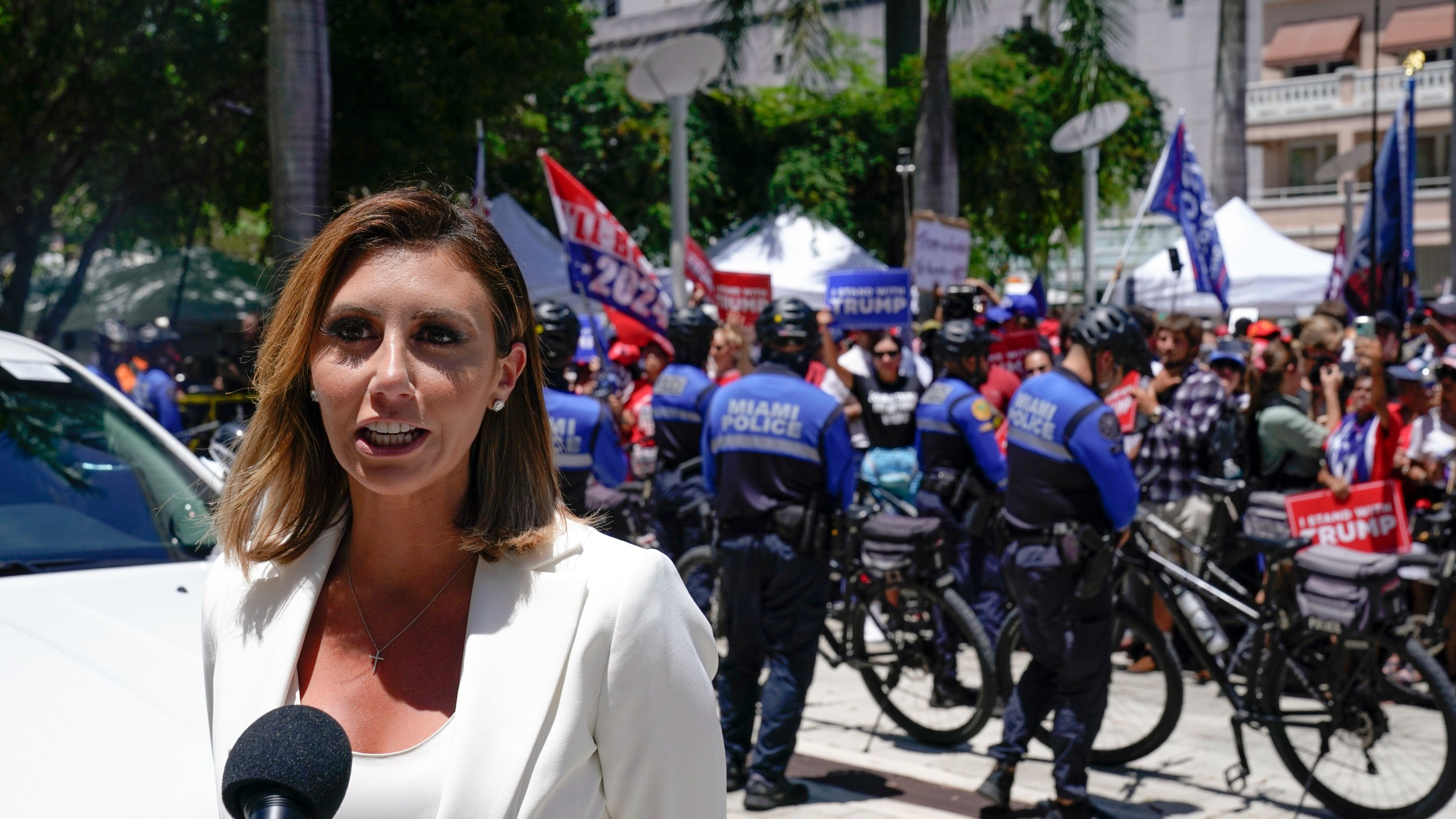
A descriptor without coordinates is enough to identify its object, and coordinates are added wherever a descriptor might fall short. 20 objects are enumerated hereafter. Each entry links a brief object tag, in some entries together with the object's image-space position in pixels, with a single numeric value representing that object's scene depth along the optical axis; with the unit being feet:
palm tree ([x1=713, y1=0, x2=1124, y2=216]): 47.44
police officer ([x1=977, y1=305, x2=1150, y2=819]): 18.13
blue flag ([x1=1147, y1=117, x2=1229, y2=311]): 41.24
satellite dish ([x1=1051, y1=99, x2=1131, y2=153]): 45.37
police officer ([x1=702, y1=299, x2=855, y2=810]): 20.11
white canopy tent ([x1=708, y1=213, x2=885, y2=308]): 55.47
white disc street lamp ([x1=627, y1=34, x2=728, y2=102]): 34.06
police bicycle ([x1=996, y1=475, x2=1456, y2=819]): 18.69
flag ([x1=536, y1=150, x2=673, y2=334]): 33.91
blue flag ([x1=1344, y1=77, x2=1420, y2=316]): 37.37
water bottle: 20.81
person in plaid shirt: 27.94
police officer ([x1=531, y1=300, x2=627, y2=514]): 22.61
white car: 8.11
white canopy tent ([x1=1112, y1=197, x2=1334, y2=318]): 53.31
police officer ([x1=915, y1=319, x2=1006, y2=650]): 25.89
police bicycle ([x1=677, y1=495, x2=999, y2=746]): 22.82
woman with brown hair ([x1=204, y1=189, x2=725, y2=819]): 6.02
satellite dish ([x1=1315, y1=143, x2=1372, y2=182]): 70.95
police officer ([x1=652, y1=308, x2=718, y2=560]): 26.99
